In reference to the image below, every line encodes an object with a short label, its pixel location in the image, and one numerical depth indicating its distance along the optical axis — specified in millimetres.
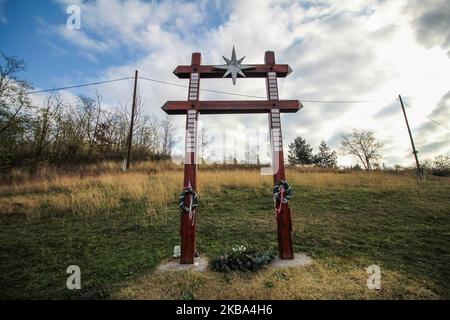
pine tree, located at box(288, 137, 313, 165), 38906
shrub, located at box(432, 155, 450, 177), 23512
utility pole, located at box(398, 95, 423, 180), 18278
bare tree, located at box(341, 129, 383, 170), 44969
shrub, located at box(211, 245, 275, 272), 4305
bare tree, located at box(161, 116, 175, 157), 30972
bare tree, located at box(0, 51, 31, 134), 17781
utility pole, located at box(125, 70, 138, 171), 16328
